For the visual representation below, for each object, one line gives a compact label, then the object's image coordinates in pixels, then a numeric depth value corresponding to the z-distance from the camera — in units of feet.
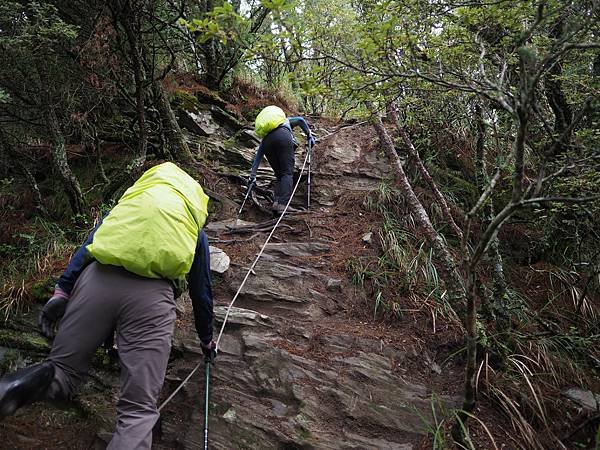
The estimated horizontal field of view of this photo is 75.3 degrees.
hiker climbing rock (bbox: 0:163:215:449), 7.73
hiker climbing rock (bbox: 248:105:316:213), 21.68
